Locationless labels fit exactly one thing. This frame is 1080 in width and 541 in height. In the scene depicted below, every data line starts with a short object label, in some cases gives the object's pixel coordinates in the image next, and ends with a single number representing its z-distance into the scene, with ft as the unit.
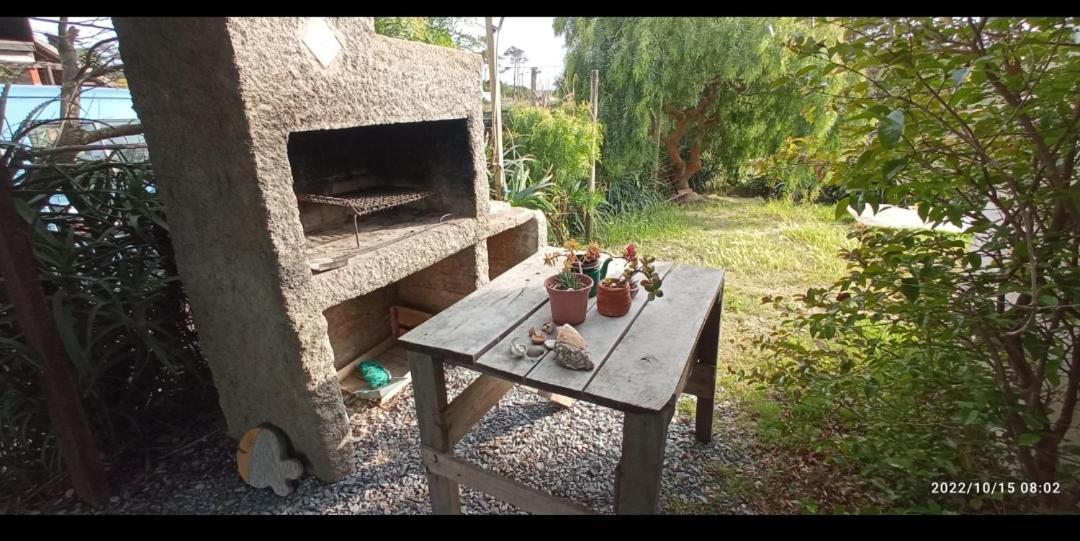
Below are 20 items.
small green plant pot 6.28
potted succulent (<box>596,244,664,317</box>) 5.75
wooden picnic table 4.49
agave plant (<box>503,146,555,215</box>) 15.06
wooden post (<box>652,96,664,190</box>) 23.06
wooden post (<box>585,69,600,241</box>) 16.94
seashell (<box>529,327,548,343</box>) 5.25
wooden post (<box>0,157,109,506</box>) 5.44
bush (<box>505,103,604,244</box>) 16.84
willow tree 21.49
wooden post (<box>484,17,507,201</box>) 12.36
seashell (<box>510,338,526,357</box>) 5.11
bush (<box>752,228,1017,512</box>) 4.86
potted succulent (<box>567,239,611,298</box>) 6.34
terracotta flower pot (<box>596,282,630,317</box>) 5.82
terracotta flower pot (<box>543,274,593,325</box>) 5.61
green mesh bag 9.36
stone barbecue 5.40
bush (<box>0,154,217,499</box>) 6.32
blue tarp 9.15
